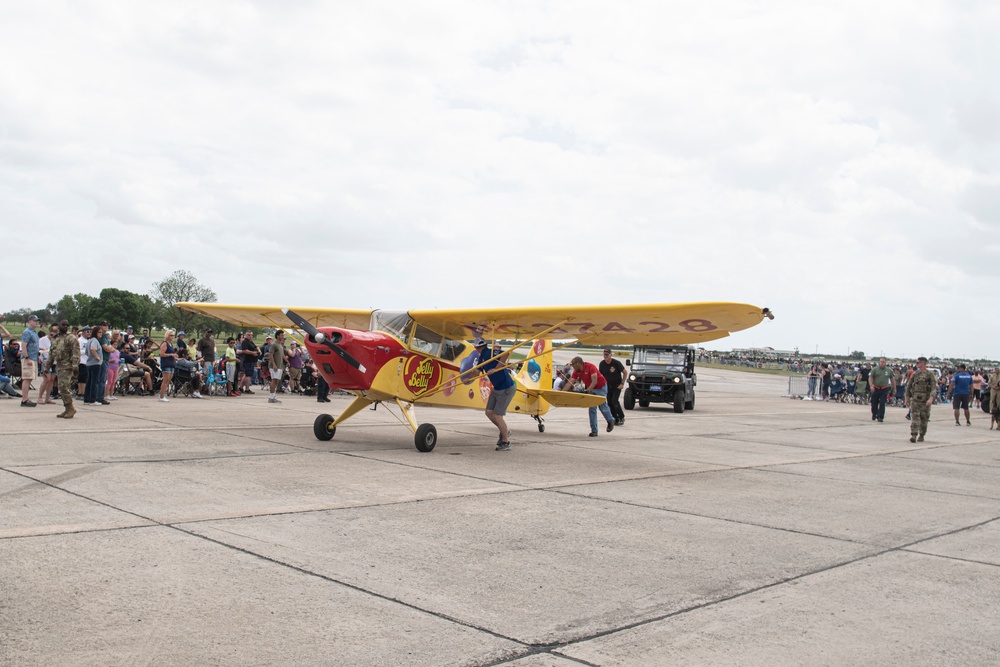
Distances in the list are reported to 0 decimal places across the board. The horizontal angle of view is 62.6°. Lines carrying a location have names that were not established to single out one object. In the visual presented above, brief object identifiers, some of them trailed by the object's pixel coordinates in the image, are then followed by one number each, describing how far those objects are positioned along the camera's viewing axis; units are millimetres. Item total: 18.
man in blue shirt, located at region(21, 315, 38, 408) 16125
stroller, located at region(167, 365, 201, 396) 21219
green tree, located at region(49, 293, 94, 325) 117188
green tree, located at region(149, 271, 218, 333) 103188
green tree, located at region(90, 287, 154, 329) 111875
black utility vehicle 25469
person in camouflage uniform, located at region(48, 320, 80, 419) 13898
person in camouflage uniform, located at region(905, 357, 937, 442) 17312
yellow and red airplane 11633
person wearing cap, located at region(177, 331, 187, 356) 21469
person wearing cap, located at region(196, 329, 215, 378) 21677
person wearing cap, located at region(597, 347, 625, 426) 18141
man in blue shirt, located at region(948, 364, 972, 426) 25000
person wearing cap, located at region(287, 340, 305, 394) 24094
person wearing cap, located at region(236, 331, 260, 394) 22984
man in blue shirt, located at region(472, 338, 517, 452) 13078
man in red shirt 16344
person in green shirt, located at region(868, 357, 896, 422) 24109
